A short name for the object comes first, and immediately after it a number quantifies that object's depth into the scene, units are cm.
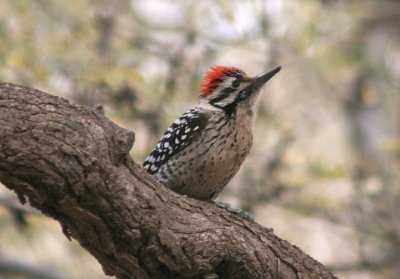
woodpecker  1170
